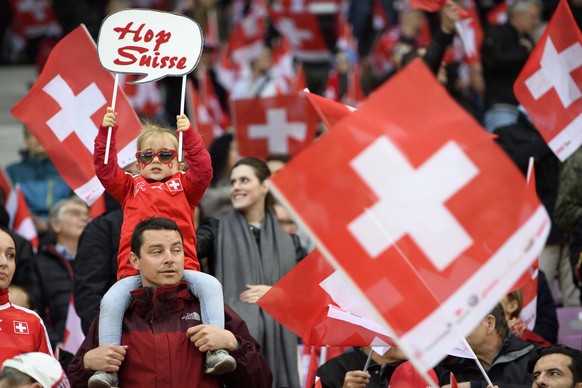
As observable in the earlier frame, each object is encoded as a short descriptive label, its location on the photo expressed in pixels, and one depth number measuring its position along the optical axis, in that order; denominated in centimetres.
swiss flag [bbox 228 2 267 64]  3166
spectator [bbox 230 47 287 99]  2806
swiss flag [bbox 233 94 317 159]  2267
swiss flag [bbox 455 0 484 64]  2991
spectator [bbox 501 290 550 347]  1565
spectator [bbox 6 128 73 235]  2128
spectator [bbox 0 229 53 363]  1265
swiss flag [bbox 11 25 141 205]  1606
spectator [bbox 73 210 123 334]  1498
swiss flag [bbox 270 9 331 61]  3091
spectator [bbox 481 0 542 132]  2341
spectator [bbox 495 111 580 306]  1852
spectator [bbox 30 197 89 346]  1759
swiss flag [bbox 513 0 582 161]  1644
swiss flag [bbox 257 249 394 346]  1374
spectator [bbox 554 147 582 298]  1747
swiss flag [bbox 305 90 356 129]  1262
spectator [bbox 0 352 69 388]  1108
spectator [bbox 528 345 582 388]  1305
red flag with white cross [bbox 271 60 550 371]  1032
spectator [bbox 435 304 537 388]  1415
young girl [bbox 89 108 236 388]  1337
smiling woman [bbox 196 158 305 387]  1555
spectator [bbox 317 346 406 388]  1398
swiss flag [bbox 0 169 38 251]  1961
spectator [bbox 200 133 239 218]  1931
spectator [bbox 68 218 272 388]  1217
